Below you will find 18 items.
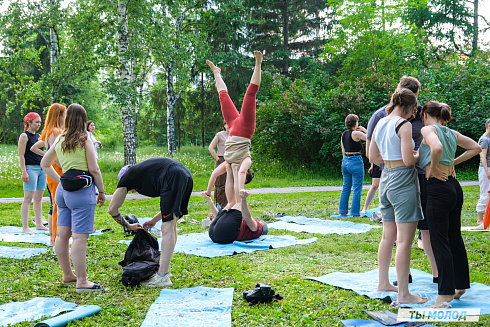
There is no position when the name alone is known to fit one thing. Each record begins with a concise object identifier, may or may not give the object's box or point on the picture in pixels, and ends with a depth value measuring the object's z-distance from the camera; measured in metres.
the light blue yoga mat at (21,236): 7.21
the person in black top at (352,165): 8.82
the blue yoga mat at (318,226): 7.92
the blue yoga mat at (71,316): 3.54
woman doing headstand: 6.91
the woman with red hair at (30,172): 7.39
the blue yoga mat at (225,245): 6.43
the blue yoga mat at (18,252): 6.18
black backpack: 4.81
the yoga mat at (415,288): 4.01
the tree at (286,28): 26.61
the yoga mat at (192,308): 3.77
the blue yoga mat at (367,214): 9.43
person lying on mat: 6.93
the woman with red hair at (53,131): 6.09
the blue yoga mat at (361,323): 3.54
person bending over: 4.70
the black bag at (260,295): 4.16
